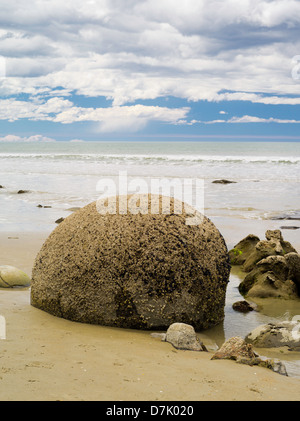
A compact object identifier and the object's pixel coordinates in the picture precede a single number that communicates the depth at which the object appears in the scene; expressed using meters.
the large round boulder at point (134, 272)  4.89
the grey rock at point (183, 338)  4.42
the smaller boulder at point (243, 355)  4.03
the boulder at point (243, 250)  8.48
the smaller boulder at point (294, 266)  6.69
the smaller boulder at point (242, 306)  6.06
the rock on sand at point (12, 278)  6.37
